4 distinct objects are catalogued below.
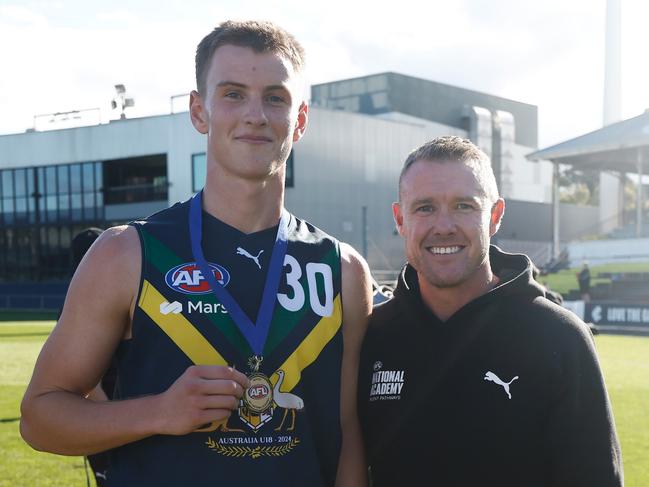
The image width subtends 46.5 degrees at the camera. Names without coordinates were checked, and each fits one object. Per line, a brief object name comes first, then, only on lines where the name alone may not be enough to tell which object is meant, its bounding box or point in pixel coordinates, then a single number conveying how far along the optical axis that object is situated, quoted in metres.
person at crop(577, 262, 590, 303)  27.59
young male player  2.34
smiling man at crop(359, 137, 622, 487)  2.77
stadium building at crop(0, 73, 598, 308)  35.44
